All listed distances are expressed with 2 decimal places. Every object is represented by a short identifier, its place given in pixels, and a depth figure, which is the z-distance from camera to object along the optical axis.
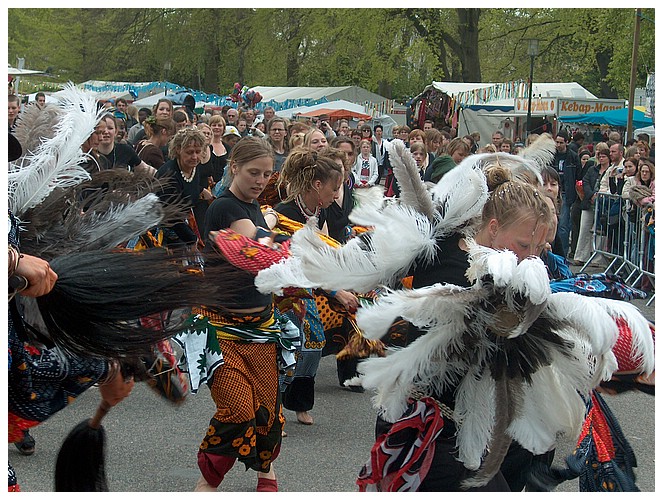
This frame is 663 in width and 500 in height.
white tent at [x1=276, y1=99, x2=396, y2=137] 27.00
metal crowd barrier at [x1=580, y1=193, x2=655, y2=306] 9.85
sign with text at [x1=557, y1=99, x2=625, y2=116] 23.97
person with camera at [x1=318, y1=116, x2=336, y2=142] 14.23
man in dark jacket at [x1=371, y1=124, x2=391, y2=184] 13.68
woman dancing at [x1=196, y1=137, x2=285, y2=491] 4.05
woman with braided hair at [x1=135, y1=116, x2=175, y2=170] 9.32
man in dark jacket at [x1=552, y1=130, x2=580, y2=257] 12.88
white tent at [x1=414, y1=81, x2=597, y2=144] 24.78
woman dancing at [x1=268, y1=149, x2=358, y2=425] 5.02
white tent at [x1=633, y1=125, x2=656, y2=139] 20.99
